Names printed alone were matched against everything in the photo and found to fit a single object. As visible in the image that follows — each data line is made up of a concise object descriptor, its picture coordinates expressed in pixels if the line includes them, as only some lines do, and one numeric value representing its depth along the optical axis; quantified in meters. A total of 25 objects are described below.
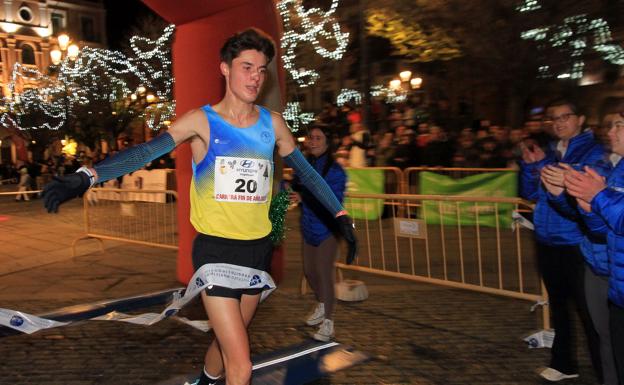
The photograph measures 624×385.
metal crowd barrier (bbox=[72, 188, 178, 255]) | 9.01
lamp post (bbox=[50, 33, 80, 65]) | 19.29
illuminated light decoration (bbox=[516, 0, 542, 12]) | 12.66
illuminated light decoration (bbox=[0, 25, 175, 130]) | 29.78
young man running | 2.80
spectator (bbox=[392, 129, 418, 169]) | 11.86
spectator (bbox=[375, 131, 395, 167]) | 12.13
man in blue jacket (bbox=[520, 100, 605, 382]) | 3.85
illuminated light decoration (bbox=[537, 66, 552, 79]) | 13.73
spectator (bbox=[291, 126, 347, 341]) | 5.08
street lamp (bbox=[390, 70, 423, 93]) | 21.27
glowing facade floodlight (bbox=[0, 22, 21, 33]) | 49.22
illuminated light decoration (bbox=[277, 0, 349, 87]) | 15.93
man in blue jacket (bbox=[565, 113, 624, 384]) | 2.75
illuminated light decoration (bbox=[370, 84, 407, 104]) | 20.18
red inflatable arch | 6.32
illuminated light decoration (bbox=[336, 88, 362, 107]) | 19.61
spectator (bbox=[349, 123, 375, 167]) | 12.29
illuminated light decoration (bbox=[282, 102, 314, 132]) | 18.80
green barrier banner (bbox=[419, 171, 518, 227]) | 8.73
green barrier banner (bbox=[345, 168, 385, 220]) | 11.66
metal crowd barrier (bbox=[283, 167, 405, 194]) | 11.57
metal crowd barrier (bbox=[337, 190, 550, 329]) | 6.54
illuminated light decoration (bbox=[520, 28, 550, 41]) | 12.92
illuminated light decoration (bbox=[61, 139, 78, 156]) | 42.06
